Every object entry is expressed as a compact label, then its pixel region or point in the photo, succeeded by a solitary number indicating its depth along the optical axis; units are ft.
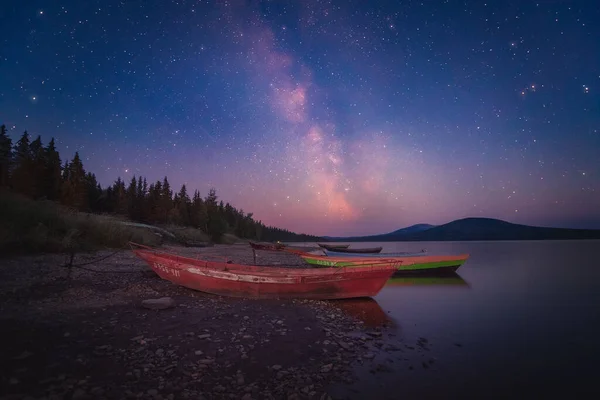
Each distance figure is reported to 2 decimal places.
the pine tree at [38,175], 136.50
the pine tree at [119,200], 187.32
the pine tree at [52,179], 142.92
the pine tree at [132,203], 193.58
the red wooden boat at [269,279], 40.14
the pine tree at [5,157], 137.53
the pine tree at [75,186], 145.18
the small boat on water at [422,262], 80.59
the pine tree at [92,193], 183.32
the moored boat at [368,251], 107.09
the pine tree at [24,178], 129.70
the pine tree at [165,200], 203.62
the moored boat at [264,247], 63.64
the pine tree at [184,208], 222.28
